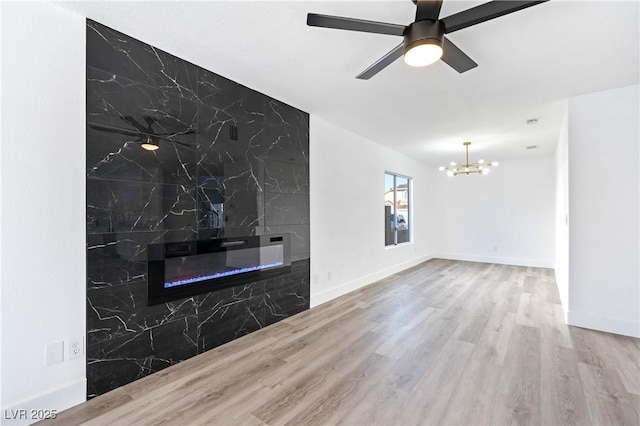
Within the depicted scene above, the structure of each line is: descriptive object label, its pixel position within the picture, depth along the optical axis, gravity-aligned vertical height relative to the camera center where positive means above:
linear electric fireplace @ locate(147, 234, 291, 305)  2.46 -0.52
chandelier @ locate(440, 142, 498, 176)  5.57 +1.15
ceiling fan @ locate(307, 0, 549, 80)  1.58 +1.10
